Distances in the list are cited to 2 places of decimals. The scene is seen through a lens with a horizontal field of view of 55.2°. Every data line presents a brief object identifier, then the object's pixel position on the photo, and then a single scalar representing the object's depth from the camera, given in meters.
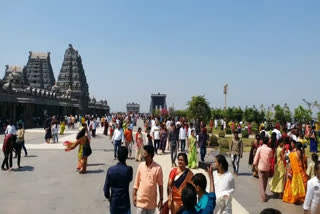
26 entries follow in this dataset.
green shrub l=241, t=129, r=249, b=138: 26.80
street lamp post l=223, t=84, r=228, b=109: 43.88
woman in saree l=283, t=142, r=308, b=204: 7.08
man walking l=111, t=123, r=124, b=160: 12.49
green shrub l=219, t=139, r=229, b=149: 18.56
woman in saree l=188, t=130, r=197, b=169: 11.22
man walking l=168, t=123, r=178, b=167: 11.67
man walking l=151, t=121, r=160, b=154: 15.34
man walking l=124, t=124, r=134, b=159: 13.45
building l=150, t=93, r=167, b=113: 132.55
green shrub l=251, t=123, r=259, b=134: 32.68
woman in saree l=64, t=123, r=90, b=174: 10.34
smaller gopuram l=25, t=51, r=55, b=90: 77.56
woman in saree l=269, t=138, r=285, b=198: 7.65
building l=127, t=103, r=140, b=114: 153.88
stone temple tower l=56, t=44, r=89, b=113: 70.00
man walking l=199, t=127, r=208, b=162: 12.01
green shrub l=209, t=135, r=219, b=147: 20.17
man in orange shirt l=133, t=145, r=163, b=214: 4.23
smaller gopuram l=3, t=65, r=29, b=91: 33.97
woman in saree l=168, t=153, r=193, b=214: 4.07
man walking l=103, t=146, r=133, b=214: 4.14
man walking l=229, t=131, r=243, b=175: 9.57
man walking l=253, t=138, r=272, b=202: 7.27
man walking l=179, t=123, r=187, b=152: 14.83
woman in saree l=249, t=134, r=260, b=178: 10.13
